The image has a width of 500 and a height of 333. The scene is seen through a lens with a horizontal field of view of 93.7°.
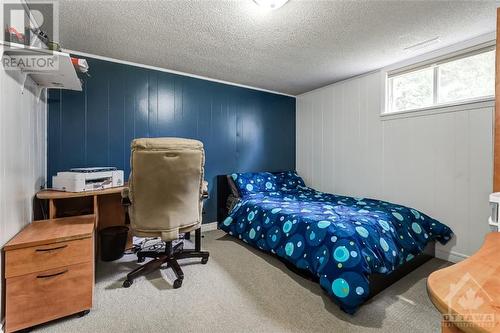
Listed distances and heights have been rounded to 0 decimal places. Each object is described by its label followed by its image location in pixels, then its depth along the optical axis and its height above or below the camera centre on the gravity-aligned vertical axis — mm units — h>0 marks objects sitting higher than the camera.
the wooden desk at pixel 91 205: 1959 -422
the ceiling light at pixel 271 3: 1700 +1175
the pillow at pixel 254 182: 3345 -283
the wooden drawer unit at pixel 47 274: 1367 -693
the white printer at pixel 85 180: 2029 -149
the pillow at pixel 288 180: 3824 -293
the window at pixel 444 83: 2293 +891
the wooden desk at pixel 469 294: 503 -329
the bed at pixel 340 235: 1646 -650
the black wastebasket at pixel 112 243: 2215 -764
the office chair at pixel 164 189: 1771 -210
